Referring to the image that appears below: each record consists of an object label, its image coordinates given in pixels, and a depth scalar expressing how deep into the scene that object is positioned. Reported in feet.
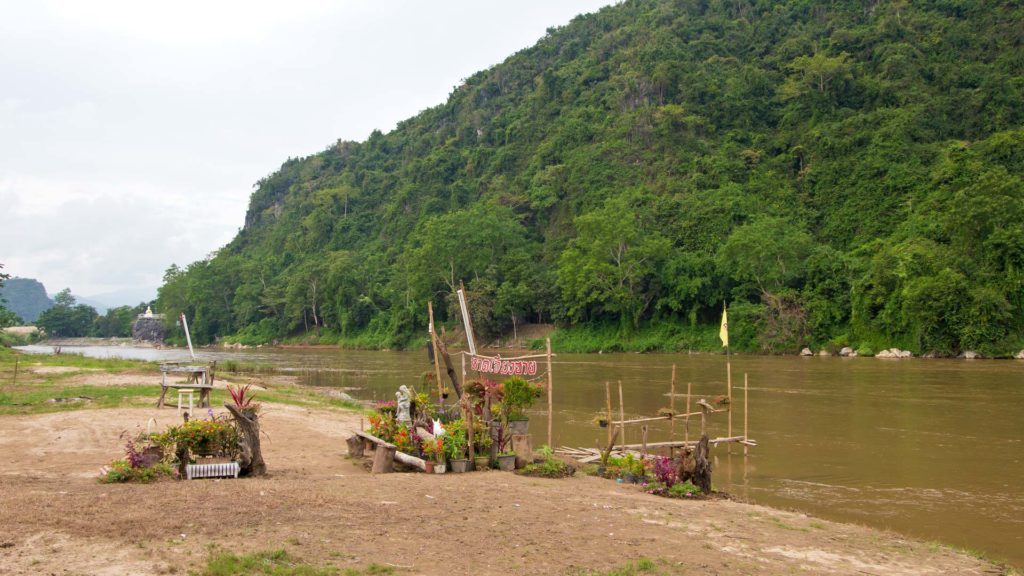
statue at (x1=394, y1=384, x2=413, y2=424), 43.37
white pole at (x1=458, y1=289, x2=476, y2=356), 49.66
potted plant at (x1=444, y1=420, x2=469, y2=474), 40.50
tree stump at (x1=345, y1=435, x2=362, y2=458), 43.70
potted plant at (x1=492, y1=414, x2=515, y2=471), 42.09
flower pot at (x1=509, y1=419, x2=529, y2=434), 44.47
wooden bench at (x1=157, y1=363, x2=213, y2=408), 55.85
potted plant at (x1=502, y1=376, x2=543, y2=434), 43.21
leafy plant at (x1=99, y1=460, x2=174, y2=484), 32.01
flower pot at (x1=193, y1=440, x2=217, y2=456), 35.37
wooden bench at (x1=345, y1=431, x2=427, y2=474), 39.70
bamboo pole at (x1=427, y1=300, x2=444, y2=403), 46.22
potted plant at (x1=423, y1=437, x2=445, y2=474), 39.96
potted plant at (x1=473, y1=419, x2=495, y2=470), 42.88
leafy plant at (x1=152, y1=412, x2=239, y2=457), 34.60
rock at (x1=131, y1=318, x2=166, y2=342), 389.39
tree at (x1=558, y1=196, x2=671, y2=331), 189.06
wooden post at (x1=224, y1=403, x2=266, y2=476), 34.94
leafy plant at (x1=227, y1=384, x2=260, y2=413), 34.83
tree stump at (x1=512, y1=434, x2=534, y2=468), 42.55
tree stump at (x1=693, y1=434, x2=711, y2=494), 37.91
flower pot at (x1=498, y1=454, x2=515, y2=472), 42.01
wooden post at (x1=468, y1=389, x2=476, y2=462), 40.88
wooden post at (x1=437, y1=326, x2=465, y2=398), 46.03
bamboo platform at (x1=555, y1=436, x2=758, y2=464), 47.62
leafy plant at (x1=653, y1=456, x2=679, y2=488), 38.19
